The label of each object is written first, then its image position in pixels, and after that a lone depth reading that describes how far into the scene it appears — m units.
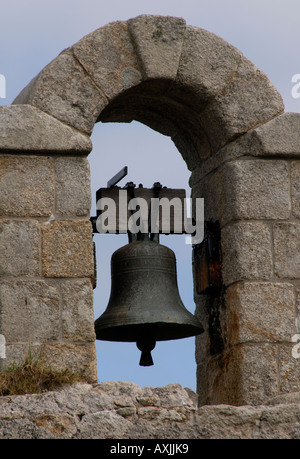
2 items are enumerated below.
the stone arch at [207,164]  12.45
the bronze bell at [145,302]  12.92
